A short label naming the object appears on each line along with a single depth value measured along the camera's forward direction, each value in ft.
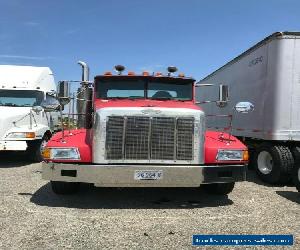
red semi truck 12.50
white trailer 17.33
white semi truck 21.17
